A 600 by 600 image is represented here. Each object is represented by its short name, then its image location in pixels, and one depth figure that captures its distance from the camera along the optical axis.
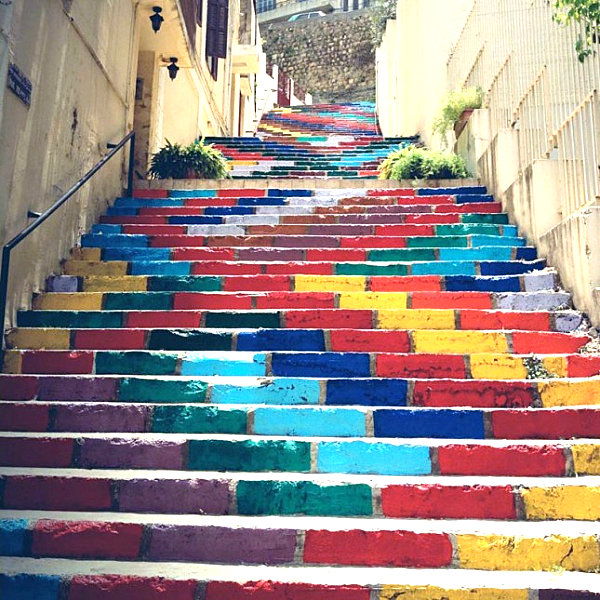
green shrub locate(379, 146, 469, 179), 7.51
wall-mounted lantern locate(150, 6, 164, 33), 7.68
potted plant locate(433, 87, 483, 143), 7.71
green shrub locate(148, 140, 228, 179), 7.85
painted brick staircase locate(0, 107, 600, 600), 2.55
